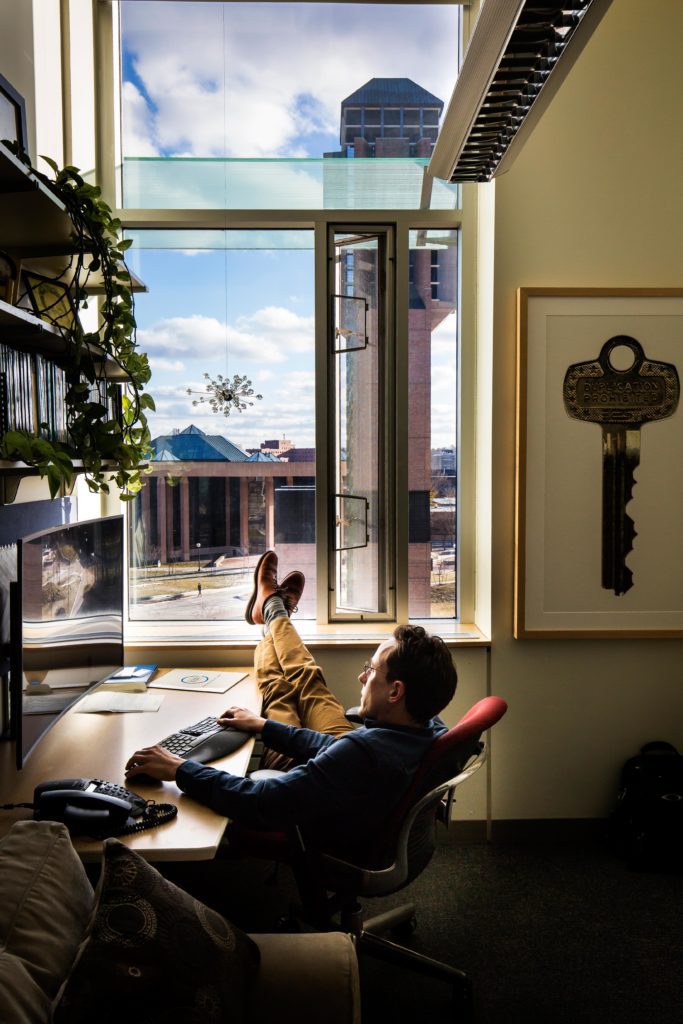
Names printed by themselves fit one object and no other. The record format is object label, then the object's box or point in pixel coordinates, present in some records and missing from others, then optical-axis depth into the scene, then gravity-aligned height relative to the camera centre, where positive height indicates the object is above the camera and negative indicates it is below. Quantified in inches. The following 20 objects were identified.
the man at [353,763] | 64.9 -25.9
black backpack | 102.3 -46.6
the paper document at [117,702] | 88.7 -26.6
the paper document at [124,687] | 96.2 -26.4
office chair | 67.4 -35.6
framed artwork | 108.1 +2.4
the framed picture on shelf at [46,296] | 82.8 +22.2
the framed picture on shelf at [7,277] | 72.2 +20.5
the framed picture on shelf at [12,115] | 71.7 +36.7
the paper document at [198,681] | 97.8 -26.7
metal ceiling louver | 54.0 +33.8
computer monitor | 63.4 -13.6
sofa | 37.3 -25.0
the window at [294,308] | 116.4 +28.1
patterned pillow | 37.4 -25.3
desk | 57.1 -27.1
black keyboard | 72.6 -26.2
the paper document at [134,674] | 99.8 -26.1
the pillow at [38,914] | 36.5 -23.8
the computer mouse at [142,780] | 68.1 -27.1
